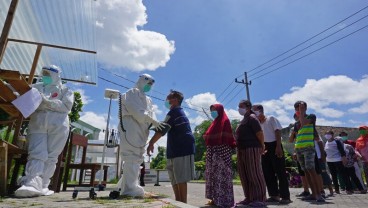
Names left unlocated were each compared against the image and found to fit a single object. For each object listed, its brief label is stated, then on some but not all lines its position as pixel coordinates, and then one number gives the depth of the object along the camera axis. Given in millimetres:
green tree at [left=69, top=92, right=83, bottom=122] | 15419
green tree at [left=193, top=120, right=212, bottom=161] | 54000
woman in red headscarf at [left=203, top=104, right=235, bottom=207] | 4012
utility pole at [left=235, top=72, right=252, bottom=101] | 26859
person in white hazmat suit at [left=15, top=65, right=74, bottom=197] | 4055
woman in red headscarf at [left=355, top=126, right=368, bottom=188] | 7270
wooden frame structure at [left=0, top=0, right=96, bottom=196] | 3885
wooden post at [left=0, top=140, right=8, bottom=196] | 3857
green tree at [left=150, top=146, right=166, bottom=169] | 53338
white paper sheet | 4031
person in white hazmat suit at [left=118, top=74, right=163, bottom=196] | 4168
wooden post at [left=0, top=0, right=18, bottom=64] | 4488
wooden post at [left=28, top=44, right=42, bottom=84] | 5578
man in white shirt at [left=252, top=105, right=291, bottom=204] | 4844
